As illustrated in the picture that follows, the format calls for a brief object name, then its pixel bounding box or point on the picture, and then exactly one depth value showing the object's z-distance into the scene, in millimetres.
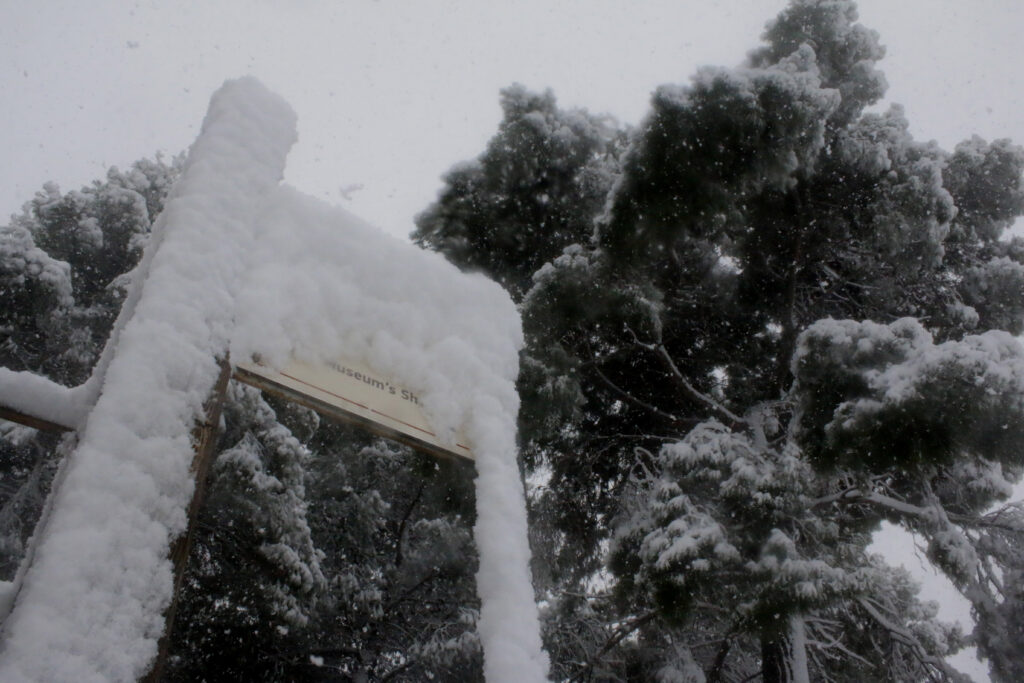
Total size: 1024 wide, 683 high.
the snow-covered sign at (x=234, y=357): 926
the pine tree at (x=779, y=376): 3871
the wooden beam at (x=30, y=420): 1233
